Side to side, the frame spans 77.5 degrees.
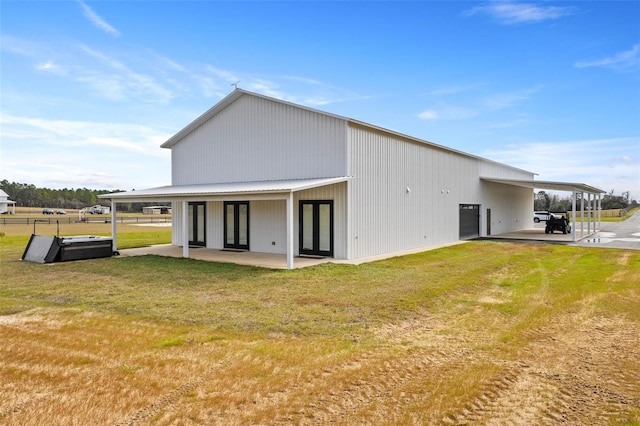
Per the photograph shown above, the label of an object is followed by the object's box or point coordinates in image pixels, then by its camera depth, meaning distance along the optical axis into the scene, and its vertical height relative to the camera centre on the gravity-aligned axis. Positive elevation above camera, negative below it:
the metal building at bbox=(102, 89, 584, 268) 13.88 +1.03
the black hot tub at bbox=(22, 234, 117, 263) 13.47 -1.37
